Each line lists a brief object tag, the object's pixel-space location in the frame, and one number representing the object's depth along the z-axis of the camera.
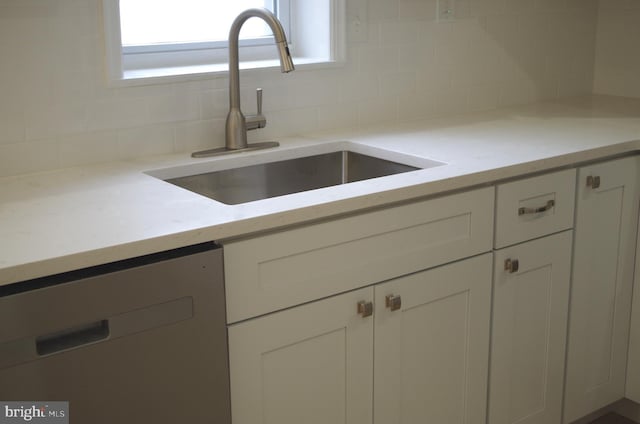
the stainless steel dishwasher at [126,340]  1.45
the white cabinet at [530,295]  2.21
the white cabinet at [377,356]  1.80
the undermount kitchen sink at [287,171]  2.20
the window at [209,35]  2.37
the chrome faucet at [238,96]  2.10
